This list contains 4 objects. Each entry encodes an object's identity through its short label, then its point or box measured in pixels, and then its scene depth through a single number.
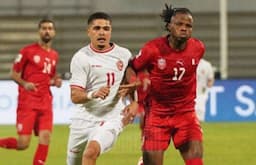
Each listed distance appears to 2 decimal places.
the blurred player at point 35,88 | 26.16
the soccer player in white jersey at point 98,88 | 18.75
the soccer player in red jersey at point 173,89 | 18.45
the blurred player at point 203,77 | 39.31
